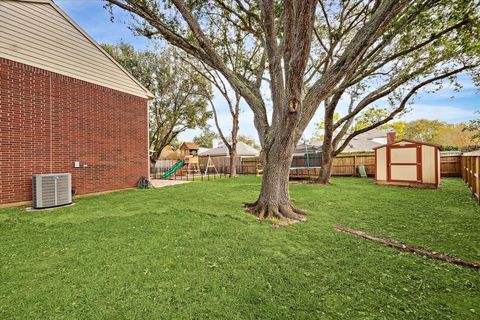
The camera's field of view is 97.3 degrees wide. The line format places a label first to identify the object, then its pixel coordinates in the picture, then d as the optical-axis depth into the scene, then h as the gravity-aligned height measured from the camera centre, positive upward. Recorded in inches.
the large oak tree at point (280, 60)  133.5 +75.2
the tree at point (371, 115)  469.8 +109.1
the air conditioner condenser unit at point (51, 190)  224.4 -30.0
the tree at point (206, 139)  1569.9 +174.8
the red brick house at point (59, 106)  236.1 +76.9
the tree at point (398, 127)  1192.2 +196.1
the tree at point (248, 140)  2052.8 +217.5
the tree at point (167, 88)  608.7 +227.6
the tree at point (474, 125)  389.3 +67.2
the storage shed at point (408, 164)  354.6 -5.5
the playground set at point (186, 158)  583.5 +12.1
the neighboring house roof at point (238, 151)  917.4 +48.2
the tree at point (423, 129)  1214.3 +187.8
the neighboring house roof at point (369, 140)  917.6 +98.0
